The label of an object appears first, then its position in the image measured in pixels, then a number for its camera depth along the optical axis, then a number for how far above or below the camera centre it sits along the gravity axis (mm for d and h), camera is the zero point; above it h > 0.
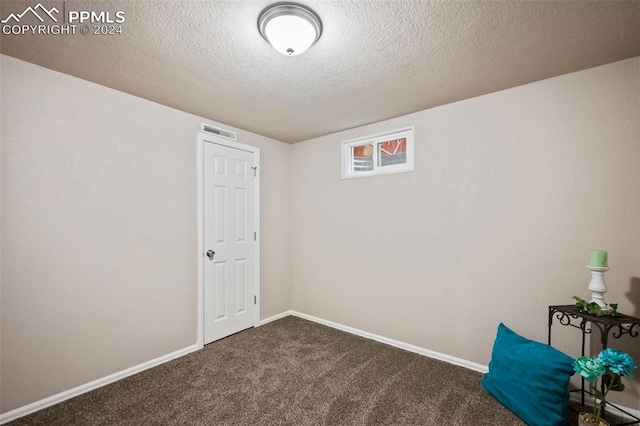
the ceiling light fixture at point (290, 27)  1444 +1011
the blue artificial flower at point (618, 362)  1524 -859
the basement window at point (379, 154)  2975 +642
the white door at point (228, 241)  3014 -399
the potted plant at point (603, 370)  1530 -915
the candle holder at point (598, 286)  1789 -502
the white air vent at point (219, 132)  3020 +872
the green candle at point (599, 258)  1788 -314
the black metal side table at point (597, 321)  1647 -742
